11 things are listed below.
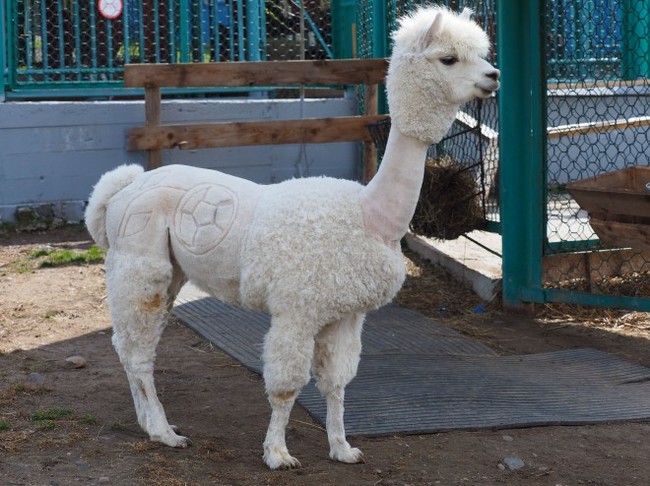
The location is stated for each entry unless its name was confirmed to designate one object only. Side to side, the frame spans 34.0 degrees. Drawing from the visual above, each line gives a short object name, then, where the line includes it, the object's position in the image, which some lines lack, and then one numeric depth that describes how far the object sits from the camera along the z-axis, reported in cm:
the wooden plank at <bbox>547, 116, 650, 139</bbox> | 695
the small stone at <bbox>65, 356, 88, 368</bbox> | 574
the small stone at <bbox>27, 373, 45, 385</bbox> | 541
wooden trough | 579
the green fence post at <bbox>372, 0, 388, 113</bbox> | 904
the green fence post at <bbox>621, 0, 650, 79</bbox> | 824
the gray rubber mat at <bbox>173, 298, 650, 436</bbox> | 490
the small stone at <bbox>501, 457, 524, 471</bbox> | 431
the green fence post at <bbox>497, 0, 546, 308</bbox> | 663
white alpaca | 404
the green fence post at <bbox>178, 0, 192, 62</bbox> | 1044
